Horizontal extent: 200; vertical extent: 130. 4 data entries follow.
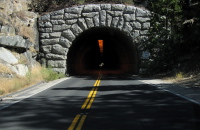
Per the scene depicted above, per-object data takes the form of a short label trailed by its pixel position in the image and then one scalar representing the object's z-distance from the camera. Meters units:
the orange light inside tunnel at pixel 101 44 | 44.23
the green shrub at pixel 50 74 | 22.27
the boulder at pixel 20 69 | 19.07
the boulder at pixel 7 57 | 19.24
